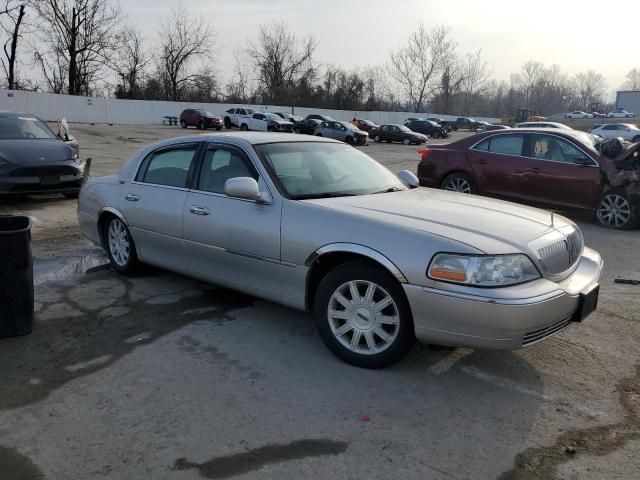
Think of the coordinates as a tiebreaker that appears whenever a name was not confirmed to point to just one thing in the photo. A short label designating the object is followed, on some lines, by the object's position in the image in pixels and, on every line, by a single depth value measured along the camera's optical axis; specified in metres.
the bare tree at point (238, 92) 70.44
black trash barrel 4.06
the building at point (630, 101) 93.44
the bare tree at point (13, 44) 49.24
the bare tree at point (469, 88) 90.56
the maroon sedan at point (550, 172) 8.46
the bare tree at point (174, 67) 64.25
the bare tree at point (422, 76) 81.88
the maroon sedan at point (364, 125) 43.59
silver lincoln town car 3.32
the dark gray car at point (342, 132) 34.09
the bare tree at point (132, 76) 59.44
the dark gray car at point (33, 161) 9.02
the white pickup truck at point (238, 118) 41.22
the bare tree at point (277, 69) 75.31
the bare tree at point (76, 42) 50.84
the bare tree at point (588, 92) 135.25
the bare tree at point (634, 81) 142.00
